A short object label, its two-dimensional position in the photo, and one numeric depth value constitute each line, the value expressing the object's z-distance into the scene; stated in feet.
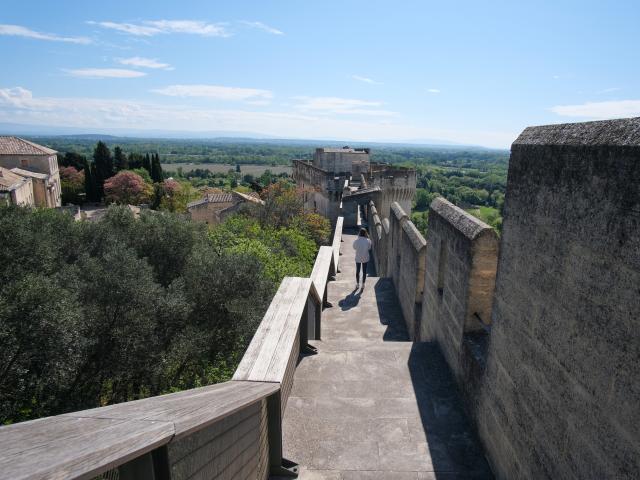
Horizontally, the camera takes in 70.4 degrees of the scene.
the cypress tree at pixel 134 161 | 219.41
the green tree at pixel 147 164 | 212.23
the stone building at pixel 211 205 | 145.38
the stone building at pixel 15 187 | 104.28
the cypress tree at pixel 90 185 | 186.91
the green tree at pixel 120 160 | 213.87
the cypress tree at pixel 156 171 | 205.38
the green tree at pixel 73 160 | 212.84
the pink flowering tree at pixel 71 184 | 190.49
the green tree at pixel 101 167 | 188.75
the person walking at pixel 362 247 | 32.89
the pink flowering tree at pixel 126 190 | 169.78
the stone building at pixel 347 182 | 86.43
